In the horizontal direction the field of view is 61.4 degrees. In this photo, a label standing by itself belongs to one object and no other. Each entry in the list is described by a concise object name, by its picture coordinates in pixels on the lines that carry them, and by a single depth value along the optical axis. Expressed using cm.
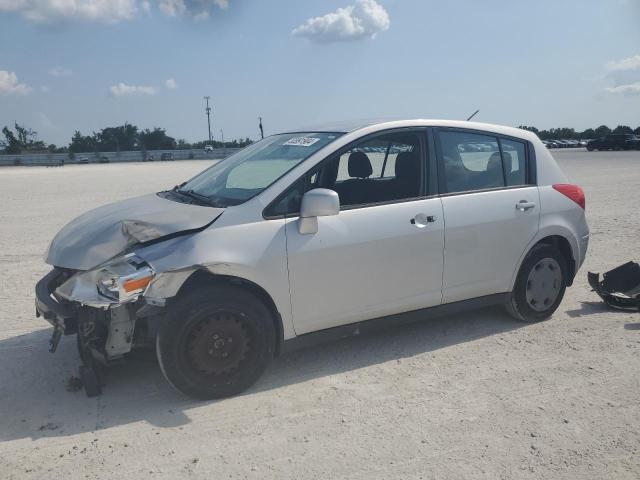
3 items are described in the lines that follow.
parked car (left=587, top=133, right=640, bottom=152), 5050
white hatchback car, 343
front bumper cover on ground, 527
